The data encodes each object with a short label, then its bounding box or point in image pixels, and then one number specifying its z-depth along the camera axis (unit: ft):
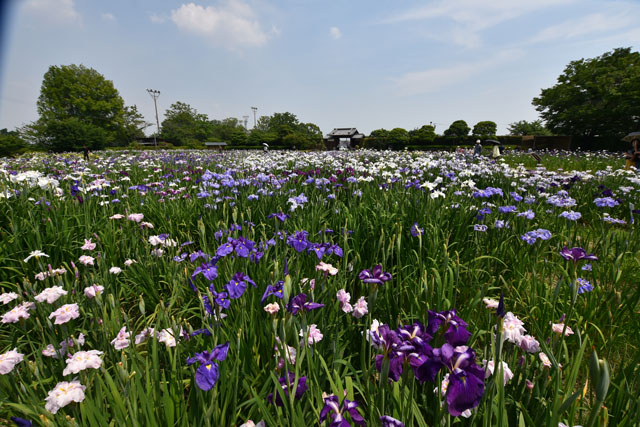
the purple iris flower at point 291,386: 3.99
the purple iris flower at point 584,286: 6.78
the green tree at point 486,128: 158.40
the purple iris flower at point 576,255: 4.77
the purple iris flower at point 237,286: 5.31
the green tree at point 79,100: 169.48
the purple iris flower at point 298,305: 4.15
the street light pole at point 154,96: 213.91
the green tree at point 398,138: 138.39
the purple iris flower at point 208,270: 5.70
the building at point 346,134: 182.80
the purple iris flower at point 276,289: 5.13
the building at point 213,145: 204.58
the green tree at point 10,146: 92.84
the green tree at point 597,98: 100.01
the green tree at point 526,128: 256.97
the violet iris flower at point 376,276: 4.10
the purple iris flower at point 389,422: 3.08
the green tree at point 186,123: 295.89
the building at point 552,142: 111.45
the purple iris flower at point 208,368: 3.66
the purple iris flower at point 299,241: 7.00
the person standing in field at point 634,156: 31.09
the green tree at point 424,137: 137.39
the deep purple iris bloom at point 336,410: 3.18
